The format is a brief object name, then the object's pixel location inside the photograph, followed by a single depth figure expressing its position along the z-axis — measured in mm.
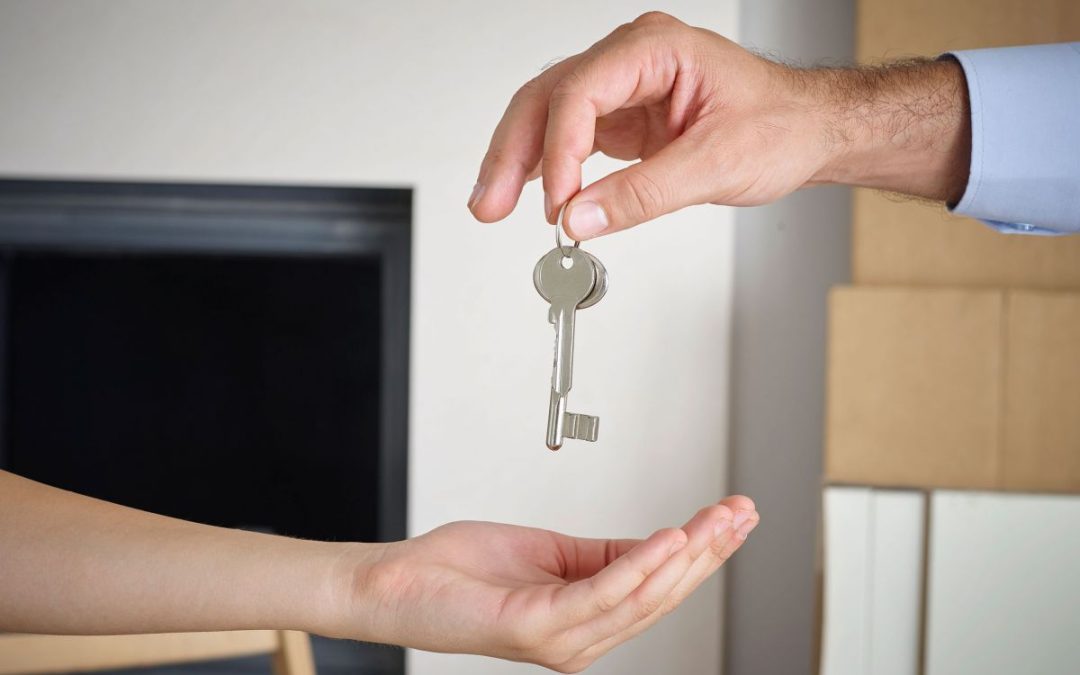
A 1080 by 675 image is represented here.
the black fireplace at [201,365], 1809
